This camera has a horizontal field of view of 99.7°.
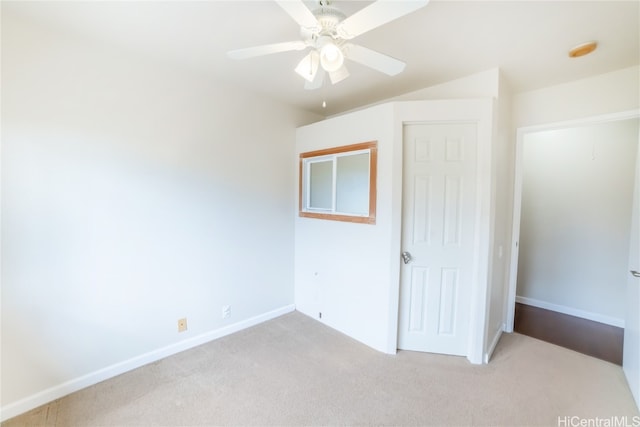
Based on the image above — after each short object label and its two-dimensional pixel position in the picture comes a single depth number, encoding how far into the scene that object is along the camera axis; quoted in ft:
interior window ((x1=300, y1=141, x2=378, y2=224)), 8.60
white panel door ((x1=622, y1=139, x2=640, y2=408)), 6.33
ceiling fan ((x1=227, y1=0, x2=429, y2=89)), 3.75
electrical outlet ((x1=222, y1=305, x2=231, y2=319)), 9.29
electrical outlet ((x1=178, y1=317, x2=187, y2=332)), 8.36
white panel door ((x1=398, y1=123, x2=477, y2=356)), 7.79
